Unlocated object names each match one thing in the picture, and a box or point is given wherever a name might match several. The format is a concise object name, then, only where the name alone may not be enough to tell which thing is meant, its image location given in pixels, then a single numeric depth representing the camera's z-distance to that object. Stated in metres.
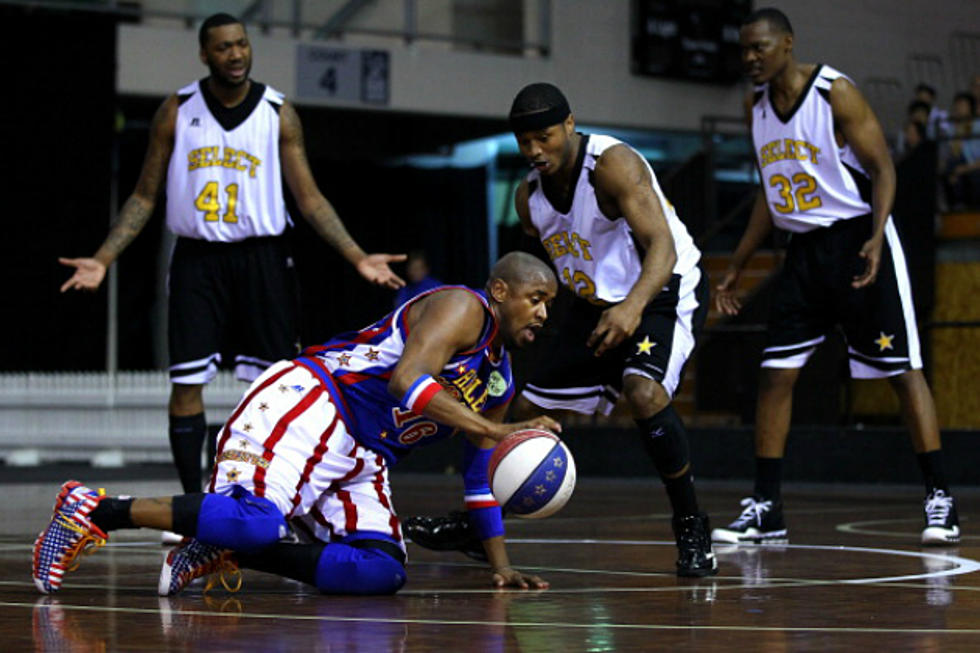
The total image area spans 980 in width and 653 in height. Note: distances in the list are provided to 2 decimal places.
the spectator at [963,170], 32.47
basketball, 11.34
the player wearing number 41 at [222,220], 15.77
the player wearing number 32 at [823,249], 15.96
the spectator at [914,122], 34.22
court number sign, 37.59
